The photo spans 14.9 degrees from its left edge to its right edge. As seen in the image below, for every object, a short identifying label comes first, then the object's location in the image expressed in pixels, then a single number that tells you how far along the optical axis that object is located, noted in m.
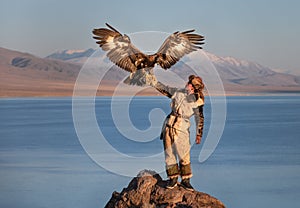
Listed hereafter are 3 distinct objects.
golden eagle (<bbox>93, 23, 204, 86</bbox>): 16.57
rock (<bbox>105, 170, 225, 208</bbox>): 16.60
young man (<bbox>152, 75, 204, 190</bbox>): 16.46
